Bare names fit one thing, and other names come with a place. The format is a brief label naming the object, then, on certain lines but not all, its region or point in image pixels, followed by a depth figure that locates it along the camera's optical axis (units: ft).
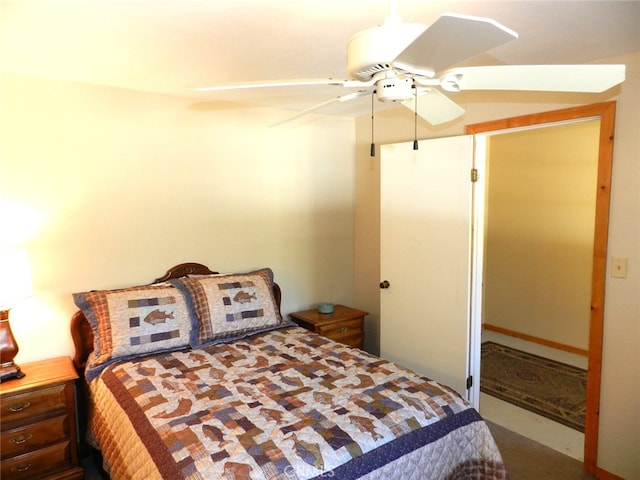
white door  9.30
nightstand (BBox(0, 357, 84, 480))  6.86
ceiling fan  3.25
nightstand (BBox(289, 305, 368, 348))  10.62
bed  4.92
